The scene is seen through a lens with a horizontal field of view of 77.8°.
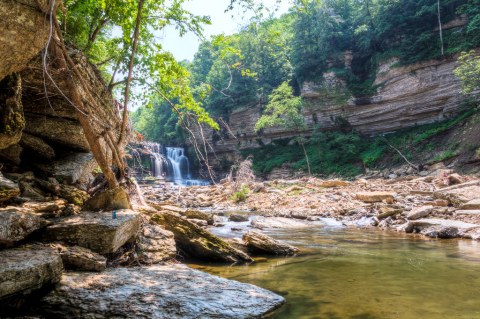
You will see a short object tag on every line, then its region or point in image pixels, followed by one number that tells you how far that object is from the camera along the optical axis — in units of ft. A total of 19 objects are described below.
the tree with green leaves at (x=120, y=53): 14.58
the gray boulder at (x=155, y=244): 15.10
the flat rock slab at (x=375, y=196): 43.39
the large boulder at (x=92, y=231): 12.16
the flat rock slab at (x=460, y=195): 33.09
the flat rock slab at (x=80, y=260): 11.31
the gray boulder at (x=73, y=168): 18.97
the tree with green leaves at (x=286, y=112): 103.33
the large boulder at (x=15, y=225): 10.03
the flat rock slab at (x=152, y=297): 8.98
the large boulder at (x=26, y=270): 8.27
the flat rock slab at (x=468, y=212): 27.92
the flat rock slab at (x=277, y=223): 33.13
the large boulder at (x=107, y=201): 15.83
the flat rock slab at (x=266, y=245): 20.22
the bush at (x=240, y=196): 63.21
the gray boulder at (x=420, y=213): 30.04
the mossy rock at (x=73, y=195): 17.02
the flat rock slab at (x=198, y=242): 18.06
